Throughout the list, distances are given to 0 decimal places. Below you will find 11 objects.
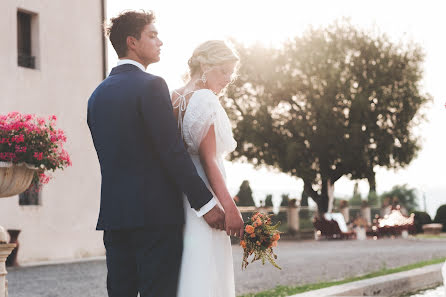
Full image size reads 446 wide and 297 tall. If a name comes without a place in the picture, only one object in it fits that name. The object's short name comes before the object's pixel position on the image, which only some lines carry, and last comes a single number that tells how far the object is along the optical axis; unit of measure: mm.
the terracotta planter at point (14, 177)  6516
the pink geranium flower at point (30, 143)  6594
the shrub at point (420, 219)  34500
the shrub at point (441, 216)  35059
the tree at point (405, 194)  47547
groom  2982
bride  3174
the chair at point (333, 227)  29156
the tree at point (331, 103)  31844
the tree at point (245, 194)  35594
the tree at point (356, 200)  43531
